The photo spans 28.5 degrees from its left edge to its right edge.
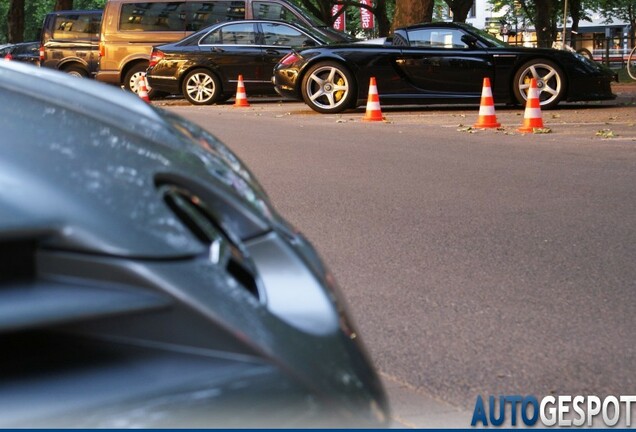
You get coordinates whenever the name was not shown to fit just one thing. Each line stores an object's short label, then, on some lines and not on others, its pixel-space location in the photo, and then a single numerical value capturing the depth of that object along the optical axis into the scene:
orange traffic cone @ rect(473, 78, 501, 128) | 15.43
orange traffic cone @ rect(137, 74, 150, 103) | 24.12
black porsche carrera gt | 18.28
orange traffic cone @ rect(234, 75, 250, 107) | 21.56
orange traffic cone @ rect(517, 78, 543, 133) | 14.79
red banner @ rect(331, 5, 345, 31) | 57.21
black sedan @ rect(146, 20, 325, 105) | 22.33
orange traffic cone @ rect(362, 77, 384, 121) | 17.12
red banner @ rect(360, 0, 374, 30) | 56.29
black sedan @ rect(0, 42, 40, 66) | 37.03
